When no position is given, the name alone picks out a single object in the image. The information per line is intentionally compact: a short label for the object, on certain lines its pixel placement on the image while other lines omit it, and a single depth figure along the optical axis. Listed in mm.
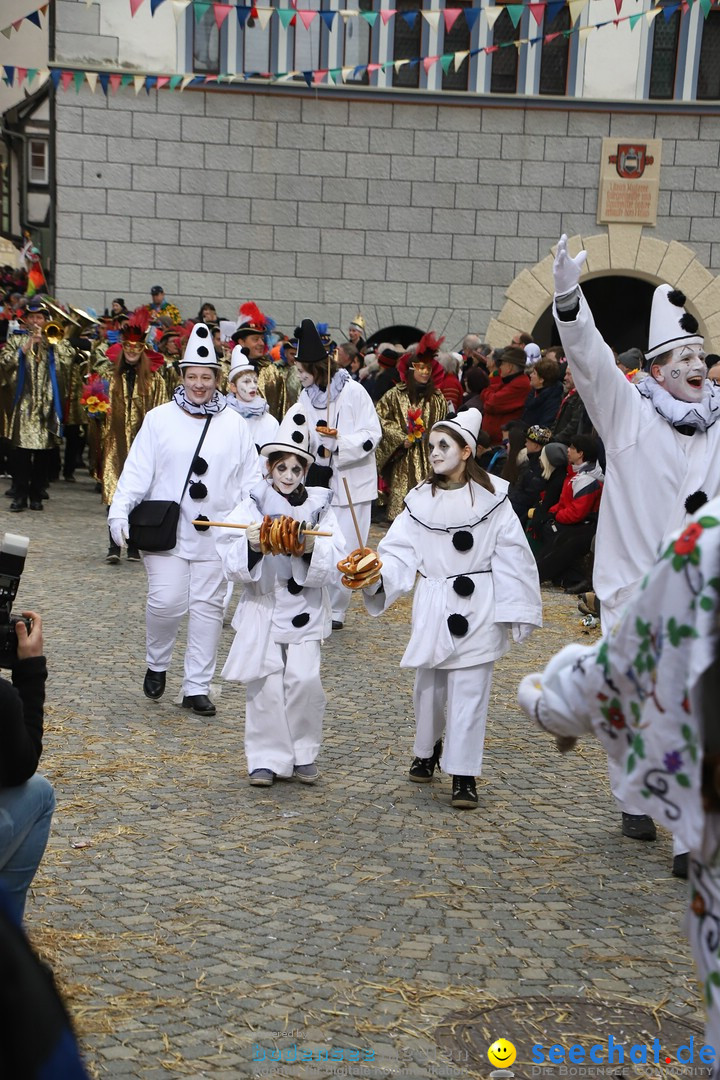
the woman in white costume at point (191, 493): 7410
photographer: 3607
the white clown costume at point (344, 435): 9891
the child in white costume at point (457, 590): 5922
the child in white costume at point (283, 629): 6133
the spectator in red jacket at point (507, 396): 13344
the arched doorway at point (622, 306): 22875
